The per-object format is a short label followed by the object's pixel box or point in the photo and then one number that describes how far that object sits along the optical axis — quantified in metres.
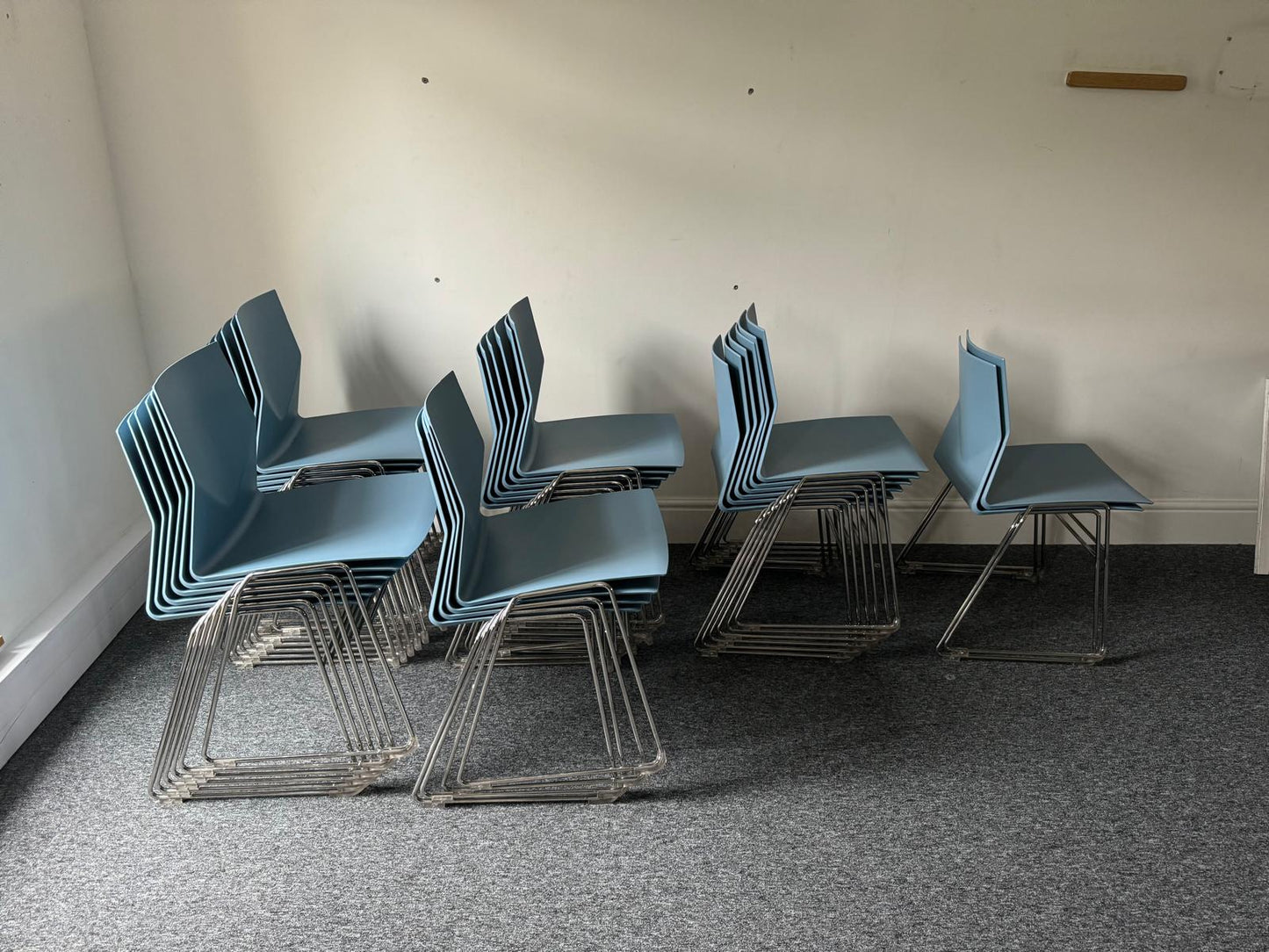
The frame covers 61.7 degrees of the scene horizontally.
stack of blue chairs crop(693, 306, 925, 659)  3.42
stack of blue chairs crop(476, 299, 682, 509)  3.49
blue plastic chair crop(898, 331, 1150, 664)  3.40
